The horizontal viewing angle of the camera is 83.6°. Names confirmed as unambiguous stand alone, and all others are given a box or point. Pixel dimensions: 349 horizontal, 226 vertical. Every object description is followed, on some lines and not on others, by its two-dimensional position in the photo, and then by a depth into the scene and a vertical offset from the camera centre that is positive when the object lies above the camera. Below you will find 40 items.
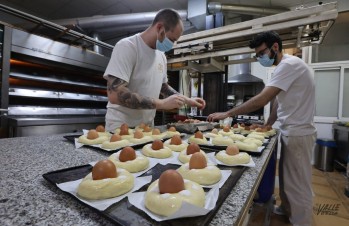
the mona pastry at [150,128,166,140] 1.35 -0.17
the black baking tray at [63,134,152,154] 1.06 -0.21
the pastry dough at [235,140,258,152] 1.12 -0.19
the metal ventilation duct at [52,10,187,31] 3.81 +1.79
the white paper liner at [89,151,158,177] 0.76 -0.24
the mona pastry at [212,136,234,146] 1.29 -0.18
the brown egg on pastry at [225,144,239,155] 0.93 -0.17
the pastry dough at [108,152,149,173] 0.77 -0.22
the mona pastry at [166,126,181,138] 1.49 -0.16
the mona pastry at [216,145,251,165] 0.89 -0.20
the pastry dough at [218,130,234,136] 1.66 -0.17
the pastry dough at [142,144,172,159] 0.96 -0.21
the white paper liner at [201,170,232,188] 0.66 -0.24
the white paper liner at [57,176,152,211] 0.51 -0.25
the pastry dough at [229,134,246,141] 1.52 -0.18
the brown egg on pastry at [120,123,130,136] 1.31 -0.14
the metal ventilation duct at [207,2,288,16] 3.63 +2.09
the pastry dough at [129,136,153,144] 1.19 -0.18
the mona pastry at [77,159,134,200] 0.54 -0.21
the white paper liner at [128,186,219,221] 0.44 -0.24
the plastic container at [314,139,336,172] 4.28 -0.83
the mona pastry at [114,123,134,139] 1.26 -0.15
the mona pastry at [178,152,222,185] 0.68 -0.21
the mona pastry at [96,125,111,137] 1.34 -0.16
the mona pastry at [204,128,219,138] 1.55 -0.17
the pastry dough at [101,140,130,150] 1.06 -0.19
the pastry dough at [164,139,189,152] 1.09 -0.20
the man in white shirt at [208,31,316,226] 1.84 -0.02
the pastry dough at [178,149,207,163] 0.90 -0.21
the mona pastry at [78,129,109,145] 1.16 -0.18
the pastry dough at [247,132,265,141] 1.51 -0.17
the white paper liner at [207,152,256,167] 0.89 -0.23
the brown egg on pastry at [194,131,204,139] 1.35 -0.16
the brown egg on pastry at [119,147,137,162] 0.81 -0.19
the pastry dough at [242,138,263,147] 1.27 -0.17
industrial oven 2.25 +0.33
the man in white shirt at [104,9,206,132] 1.54 +0.32
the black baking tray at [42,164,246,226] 0.44 -0.25
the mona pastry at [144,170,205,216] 0.48 -0.22
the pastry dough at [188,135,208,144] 1.31 -0.19
